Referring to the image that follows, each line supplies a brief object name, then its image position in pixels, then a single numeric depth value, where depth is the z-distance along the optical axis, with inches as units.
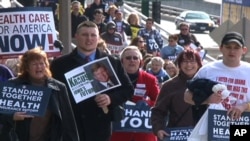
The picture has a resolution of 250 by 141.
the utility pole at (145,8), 1713.8
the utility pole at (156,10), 1625.2
